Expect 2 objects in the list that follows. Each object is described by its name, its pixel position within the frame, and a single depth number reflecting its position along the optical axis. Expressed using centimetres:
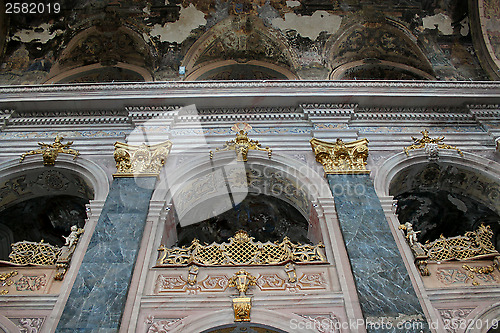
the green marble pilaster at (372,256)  556
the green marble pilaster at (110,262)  547
